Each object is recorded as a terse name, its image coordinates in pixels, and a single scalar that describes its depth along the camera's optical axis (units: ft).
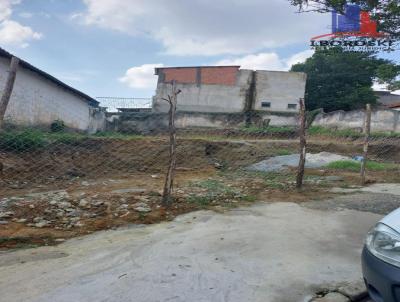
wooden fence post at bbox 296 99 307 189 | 22.69
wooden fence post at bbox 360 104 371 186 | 24.84
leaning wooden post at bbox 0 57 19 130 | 12.83
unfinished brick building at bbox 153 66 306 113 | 86.22
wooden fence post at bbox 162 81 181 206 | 17.40
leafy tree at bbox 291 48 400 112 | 100.42
